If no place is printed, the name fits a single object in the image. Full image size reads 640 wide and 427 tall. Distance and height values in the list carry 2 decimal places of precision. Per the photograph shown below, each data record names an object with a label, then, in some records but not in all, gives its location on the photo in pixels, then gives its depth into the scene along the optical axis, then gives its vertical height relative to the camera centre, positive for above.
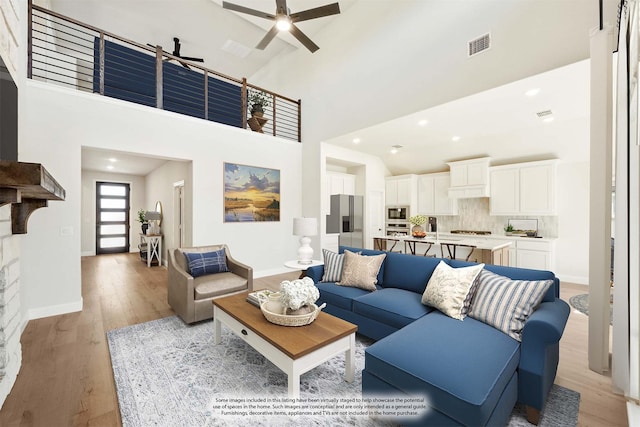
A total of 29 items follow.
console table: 6.50 -0.85
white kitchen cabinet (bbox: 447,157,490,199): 5.90 +0.81
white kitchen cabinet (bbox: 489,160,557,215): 5.20 +0.53
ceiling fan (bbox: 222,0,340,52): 3.28 +2.48
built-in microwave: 7.25 +0.02
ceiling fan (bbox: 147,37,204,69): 6.02 +3.73
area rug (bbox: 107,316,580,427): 1.72 -1.30
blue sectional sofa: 1.37 -0.86
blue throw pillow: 3.49 -0.66
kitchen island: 4.79 -0.66
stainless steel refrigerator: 6.27 -0.13
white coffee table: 1.71 -0.86
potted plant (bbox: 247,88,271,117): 5.53 +2.33
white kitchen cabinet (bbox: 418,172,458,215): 6.58 +0.47
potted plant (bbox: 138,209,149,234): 7.38 -0.27
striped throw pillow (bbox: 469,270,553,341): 1.91 -0.65
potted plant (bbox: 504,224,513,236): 5.67 -0.33
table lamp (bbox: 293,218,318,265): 3.78 -0.26
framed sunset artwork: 5.06 +0.39
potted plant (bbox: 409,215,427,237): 5.62 -0.17
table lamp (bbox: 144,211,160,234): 6.84 -0.17
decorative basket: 2.00 -0.79
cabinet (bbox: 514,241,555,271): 5.04 -0.74
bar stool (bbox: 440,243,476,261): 4.98 -0.66
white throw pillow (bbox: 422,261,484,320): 2.19 -0.63
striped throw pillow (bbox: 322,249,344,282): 3.31 -0.66
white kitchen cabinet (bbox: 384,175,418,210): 7.00 +0.61
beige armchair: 3.04 -0.88
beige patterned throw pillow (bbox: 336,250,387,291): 3.02 -0.66
